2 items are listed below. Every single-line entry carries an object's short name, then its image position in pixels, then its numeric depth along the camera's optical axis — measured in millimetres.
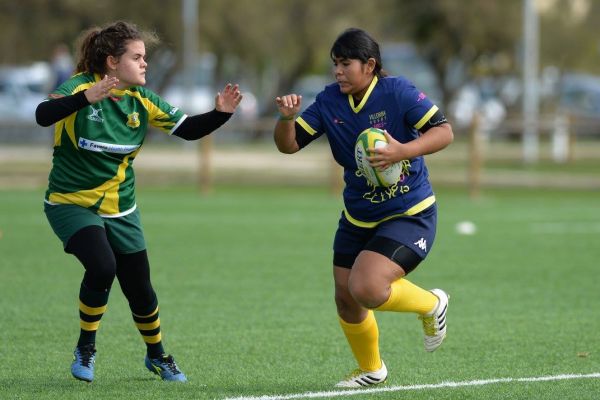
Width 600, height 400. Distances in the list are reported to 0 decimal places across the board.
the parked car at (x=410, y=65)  89562
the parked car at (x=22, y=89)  78937
